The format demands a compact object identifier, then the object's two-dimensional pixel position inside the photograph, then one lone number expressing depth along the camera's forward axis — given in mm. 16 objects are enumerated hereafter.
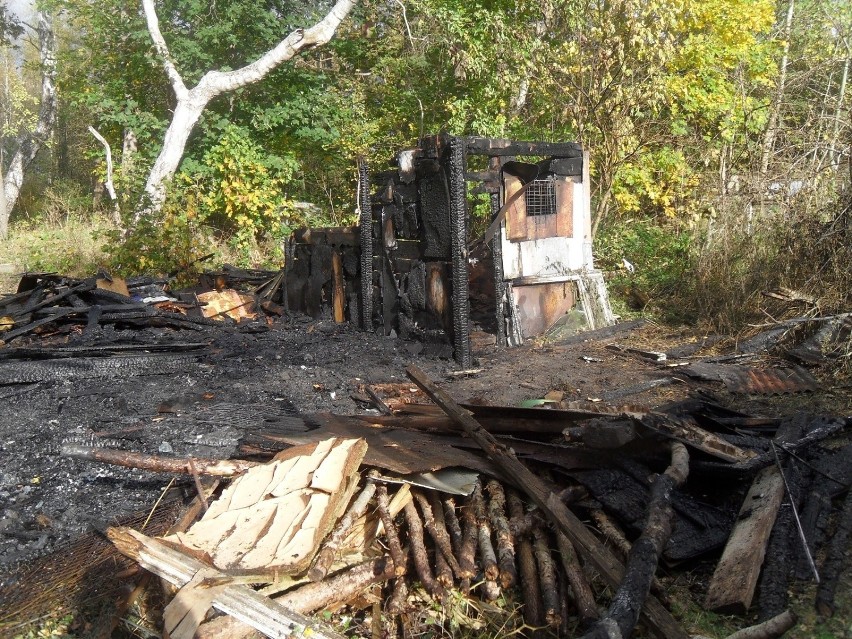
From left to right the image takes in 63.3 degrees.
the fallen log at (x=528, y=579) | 3463
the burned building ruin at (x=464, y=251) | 8609
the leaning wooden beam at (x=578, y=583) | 3408
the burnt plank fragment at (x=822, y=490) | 3871
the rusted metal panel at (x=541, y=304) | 9742
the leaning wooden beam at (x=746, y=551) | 3424
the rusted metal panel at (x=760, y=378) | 7160
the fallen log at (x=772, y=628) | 3057
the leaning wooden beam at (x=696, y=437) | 4727
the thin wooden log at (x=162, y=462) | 4625
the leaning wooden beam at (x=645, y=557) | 3029
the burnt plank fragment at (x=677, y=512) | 3943
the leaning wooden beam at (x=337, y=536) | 3473
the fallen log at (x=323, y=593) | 3096
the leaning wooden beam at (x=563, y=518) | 3205
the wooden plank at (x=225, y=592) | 3027
